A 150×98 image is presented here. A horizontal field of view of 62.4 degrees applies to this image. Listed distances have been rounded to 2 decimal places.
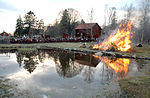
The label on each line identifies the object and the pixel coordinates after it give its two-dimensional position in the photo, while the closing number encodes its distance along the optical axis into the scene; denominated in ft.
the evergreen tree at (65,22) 195.42
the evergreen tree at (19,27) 187.83
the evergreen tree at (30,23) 184.19
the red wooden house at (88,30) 164.87
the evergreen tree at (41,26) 230.23
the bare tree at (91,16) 156.87
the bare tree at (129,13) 134.31
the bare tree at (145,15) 110.58
